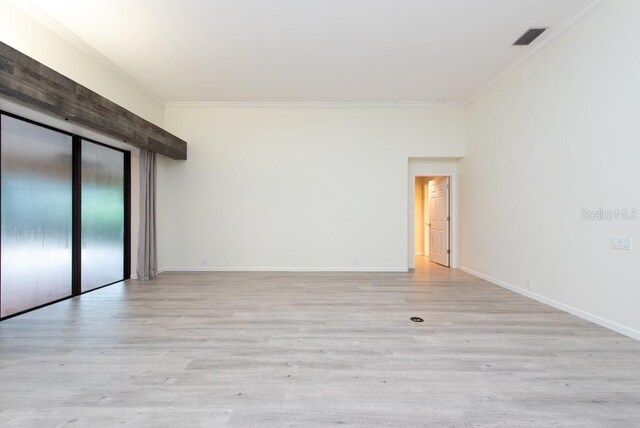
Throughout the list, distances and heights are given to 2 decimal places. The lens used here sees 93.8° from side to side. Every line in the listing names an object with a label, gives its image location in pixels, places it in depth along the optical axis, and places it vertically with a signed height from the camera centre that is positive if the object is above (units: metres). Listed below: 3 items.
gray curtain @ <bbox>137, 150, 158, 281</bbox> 5.31 -0.11
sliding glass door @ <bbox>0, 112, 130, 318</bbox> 3.39 +0.00
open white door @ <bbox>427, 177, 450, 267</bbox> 6.74 -0.16
